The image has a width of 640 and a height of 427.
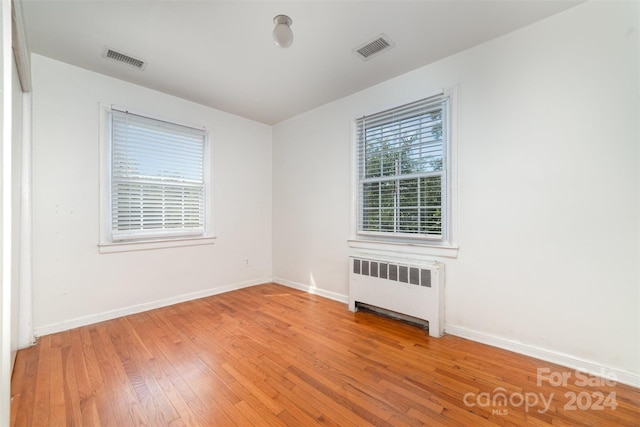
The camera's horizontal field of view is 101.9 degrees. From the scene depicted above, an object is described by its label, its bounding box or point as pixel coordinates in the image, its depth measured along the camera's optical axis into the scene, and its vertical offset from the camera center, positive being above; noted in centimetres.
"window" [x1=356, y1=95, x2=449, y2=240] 270 +49
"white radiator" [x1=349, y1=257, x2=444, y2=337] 253 -80
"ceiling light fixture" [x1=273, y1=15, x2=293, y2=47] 200 +140
